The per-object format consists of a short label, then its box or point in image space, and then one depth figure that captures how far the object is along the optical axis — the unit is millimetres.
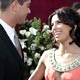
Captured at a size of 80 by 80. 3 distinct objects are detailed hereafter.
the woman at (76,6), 6963
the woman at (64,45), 5283
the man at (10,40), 4180
